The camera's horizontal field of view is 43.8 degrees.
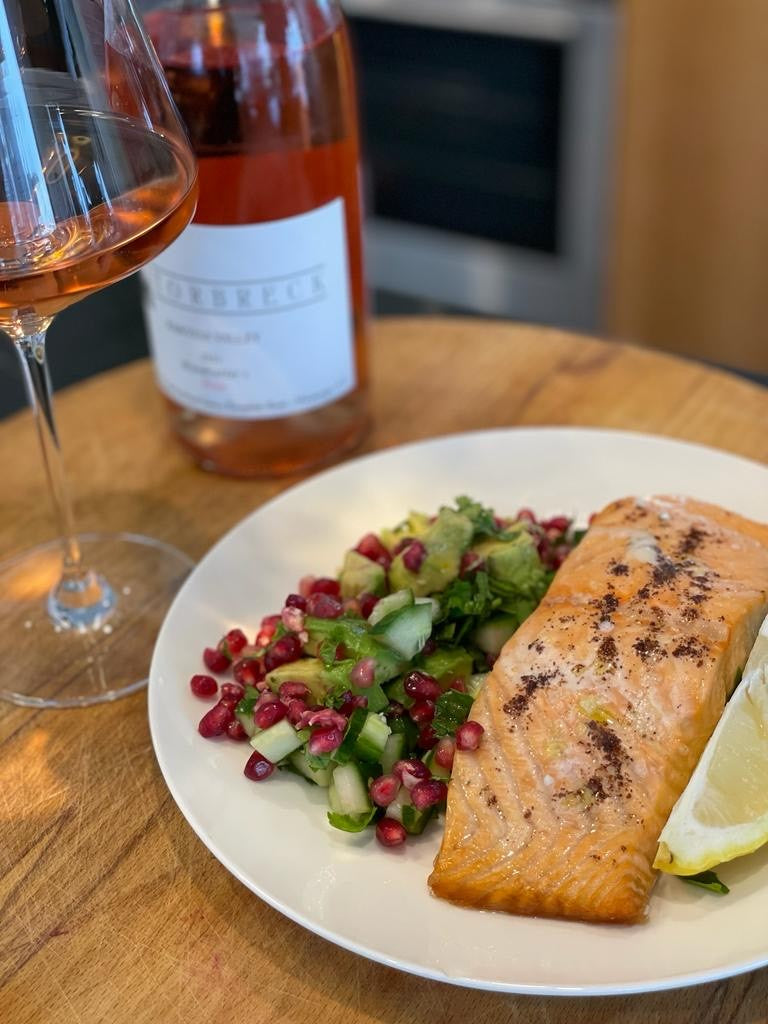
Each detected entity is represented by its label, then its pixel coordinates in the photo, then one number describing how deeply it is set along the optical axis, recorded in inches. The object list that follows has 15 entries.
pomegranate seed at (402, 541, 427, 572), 11.1
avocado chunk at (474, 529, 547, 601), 10.9
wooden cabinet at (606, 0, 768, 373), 24.7
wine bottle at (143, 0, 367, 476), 12.5
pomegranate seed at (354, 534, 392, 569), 11.8
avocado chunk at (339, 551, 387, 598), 11.2
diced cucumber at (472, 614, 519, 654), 10.6
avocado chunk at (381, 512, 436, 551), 12.1
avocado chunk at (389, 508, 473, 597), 11.0
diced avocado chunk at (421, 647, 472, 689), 10.2
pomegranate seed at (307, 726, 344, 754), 9.1
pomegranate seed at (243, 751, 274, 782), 9.5
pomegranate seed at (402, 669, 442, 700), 9.8
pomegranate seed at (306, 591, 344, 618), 10.5
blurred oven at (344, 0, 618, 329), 26.8
